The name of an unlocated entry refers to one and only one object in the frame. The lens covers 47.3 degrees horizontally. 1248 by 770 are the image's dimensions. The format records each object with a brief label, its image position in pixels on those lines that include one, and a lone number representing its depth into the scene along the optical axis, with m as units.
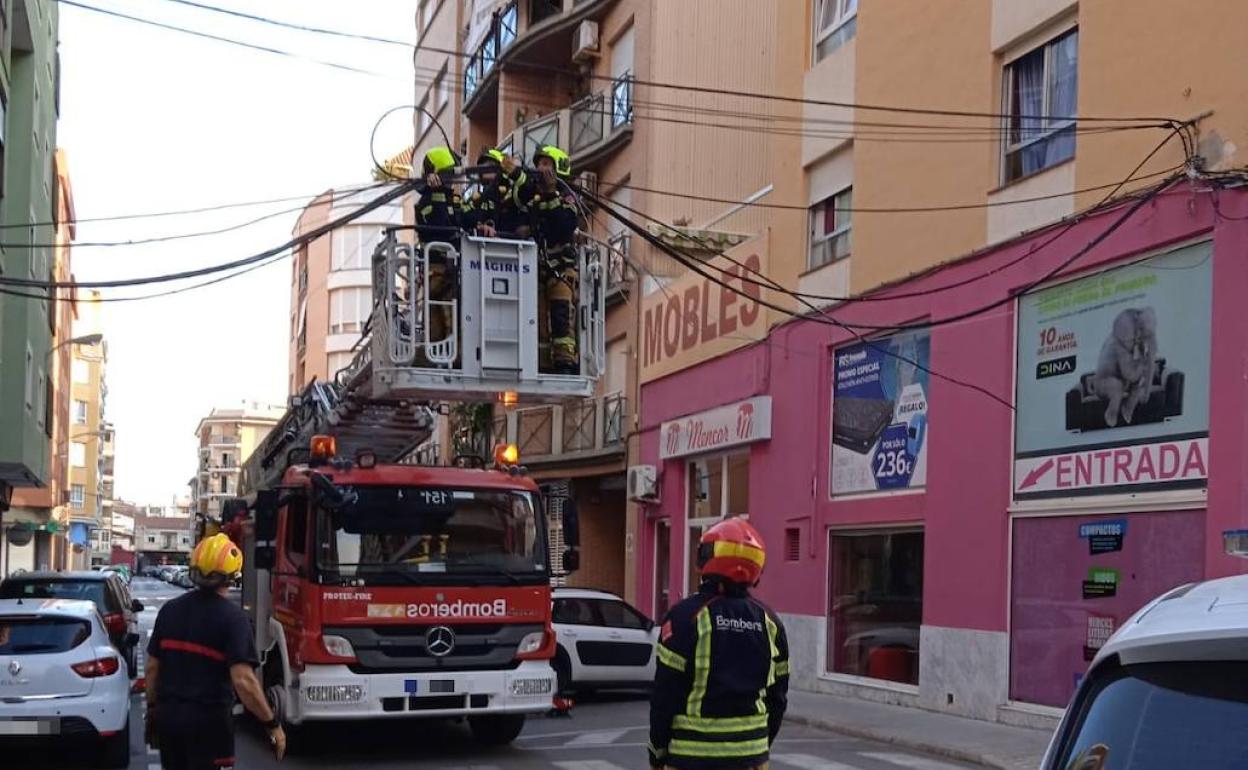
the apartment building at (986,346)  12.53
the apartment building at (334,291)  59.94
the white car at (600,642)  16.69
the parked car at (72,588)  16.47
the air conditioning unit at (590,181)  27.69
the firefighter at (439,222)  12.51
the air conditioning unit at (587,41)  28.64
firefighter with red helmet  5.47
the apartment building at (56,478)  38.78
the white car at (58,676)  10.50
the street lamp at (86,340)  37.12
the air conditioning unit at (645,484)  23.77
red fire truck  11.23
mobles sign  21.06
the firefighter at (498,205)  12.88
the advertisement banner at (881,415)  16.62
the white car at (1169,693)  2.53
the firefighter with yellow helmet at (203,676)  6.67
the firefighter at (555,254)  12.90
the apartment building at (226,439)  121.25
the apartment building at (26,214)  23.97
